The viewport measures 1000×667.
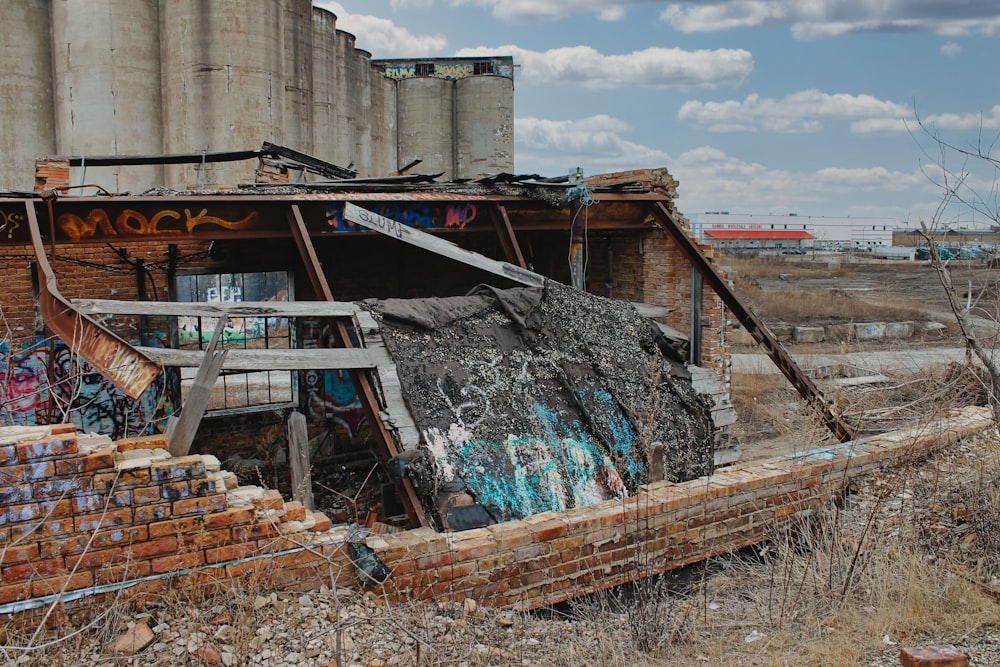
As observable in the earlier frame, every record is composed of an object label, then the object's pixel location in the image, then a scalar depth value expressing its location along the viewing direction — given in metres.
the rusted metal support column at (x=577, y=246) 9.50
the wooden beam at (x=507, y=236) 8.95
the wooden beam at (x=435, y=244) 8.09
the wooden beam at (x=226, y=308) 6.68
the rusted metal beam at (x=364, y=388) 6.18
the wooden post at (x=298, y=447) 7.05
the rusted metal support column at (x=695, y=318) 10.44
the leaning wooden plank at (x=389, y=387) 6.61
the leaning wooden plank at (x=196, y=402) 5.02
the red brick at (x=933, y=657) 4.10
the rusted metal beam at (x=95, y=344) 5.52
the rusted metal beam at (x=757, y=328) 9.06
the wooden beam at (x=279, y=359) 6.49
